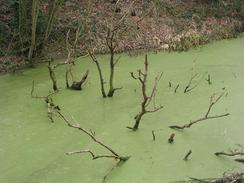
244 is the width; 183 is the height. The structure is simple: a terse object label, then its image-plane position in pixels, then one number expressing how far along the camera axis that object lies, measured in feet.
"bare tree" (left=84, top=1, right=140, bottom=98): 46.60
